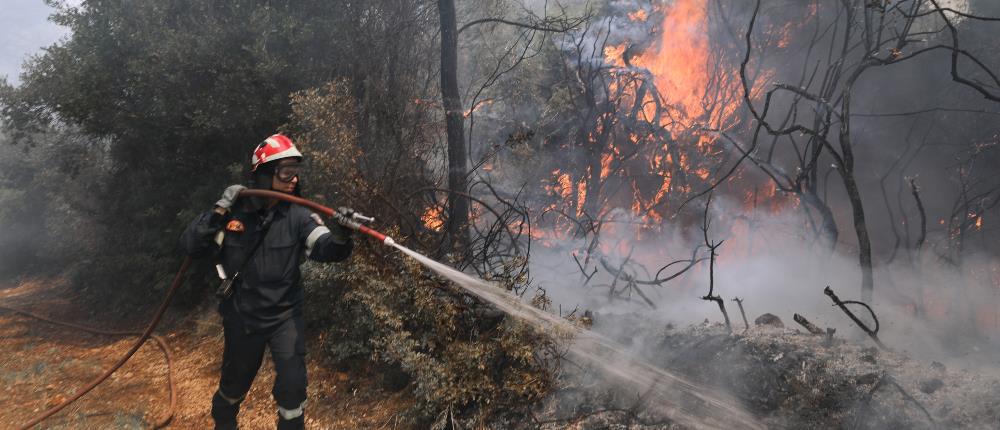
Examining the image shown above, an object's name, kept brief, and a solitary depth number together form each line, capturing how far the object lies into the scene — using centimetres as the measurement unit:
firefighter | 355
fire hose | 347
